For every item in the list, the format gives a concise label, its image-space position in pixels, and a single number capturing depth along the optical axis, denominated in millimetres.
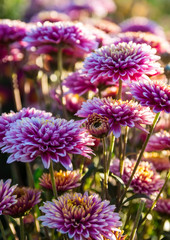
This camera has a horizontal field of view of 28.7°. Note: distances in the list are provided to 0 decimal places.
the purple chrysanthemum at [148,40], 1043
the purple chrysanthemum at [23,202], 685
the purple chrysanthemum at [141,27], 1505
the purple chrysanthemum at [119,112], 658
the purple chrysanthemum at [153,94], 660
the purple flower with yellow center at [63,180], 741
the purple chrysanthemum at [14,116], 736
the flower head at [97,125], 631
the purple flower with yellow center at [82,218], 589
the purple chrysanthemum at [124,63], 734
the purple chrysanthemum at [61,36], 973
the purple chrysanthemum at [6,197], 630
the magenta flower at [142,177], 816
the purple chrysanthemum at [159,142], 845
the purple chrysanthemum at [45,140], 622
